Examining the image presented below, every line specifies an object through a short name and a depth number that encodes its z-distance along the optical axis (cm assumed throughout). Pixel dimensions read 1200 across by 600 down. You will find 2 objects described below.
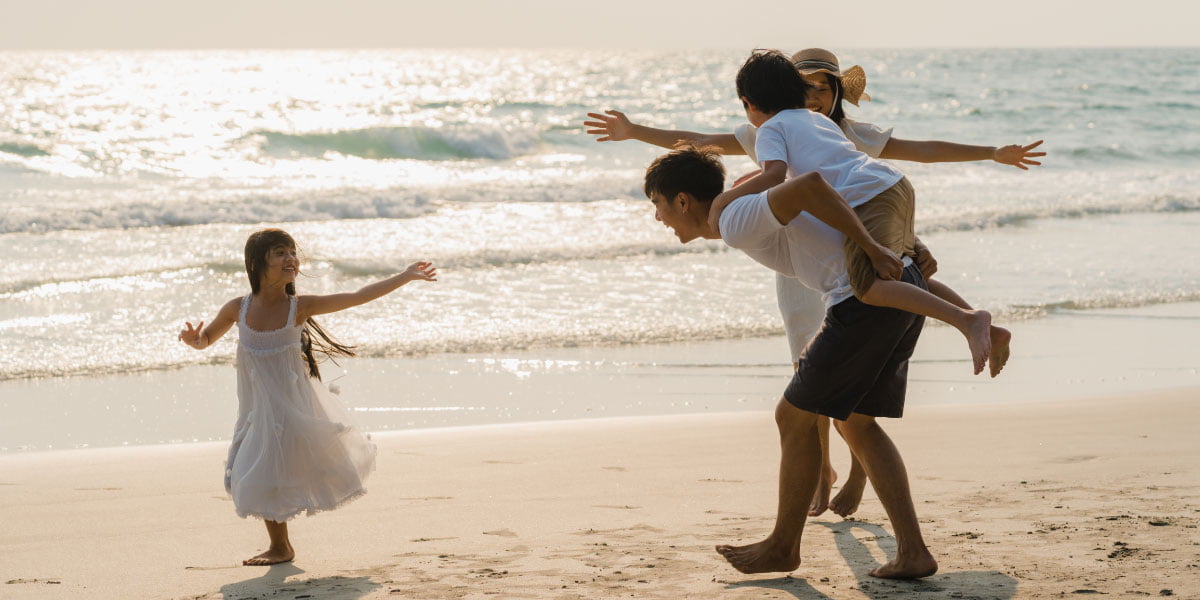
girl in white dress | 776
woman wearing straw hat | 782
